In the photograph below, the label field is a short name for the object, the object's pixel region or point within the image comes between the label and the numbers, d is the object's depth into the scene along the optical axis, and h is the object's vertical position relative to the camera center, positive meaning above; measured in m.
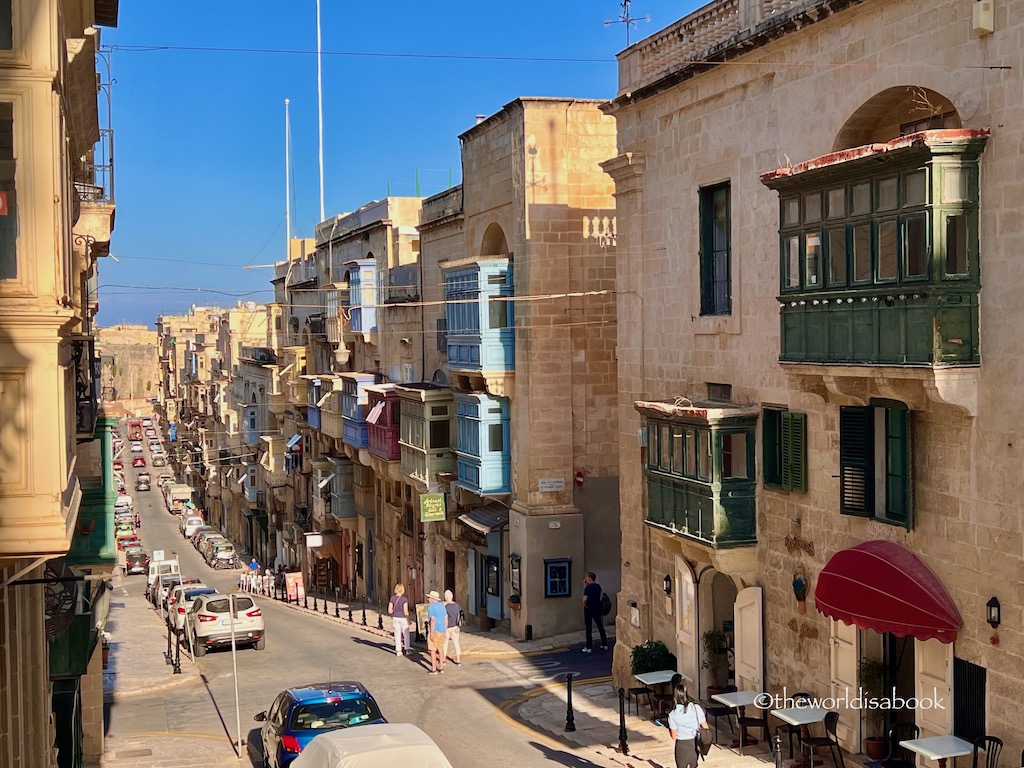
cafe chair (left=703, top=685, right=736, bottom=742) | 17.55 -5.42
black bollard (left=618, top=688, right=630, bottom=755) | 17.11 -5.62
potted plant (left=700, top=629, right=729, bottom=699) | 19.19 -4.95
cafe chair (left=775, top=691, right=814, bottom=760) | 16.14 -5.19
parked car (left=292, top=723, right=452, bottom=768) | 11.91 -4.07
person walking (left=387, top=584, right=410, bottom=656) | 25.20 -5.73
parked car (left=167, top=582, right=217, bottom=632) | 30.58 -6.97
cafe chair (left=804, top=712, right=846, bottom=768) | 15.36 -5.11
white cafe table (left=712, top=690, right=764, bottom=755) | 16.88 -5.06
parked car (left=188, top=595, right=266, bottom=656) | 27.62 -6.39
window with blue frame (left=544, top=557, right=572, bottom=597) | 27.38 -5.32
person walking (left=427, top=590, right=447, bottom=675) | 23.08 -5.52
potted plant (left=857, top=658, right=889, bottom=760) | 15.35 -4.47
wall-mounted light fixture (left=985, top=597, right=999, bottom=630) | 13.00 -2.96
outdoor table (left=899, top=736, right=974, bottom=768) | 13.20 -4.54
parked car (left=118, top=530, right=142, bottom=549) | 66.19 -10.68
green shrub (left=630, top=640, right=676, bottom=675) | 20.05 -5.27
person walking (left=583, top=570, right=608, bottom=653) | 24.86 -5.36
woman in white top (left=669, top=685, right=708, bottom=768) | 15.17 -4.92
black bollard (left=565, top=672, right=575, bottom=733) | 18.55 -5.64
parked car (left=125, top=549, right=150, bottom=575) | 65.00 -11.59
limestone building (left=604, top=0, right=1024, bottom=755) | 13.02 -0.12
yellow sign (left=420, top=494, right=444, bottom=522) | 30.22 -4.02
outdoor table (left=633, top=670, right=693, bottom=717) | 18.52 -5.18
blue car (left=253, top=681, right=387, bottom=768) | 15.36 -4.79
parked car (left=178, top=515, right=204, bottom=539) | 82.19 -12.18
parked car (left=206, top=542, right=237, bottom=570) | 64.50 -11.22
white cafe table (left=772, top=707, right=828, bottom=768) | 15.61 -4.91
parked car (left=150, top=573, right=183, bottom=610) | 43.75 -9.16
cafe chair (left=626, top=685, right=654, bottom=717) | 19.30 -5.74
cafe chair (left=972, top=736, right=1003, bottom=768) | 13.06 -4.47
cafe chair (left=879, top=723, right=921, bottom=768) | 14.72 -5.13
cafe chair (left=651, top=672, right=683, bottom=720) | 18.80 -5.65
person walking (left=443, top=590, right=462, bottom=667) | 23.94 -5.54
